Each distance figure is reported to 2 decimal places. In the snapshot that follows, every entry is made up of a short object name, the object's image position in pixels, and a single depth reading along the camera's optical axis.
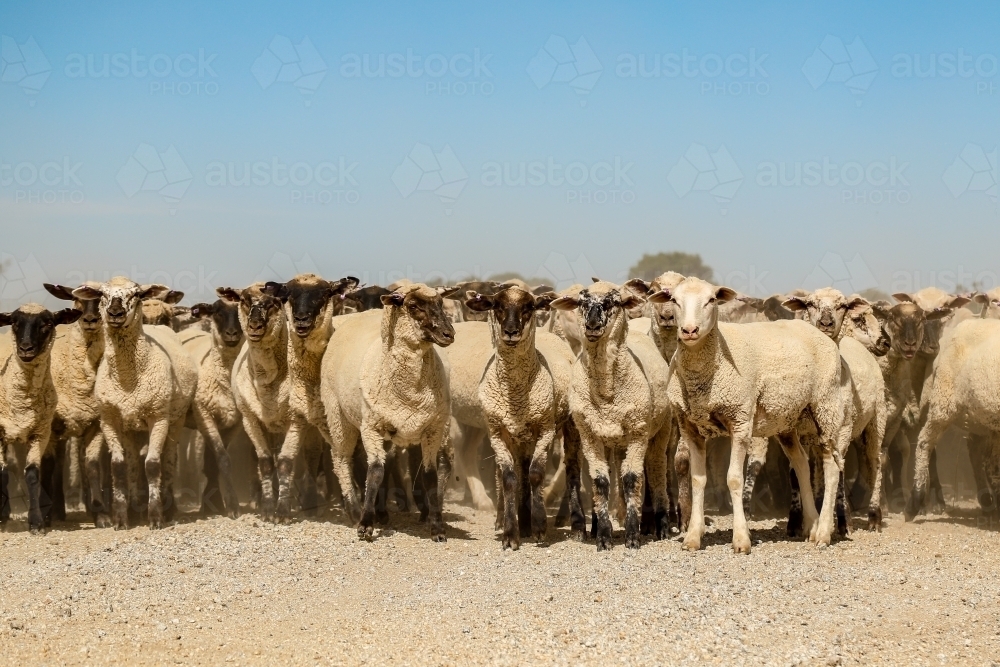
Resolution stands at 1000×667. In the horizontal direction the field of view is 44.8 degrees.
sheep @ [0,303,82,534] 13.77
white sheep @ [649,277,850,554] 11.49
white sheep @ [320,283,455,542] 12.62
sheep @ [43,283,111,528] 14.59
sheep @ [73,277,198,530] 13.91
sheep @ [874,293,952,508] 14.88
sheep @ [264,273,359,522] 14.07
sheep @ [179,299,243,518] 15.46
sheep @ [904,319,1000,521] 13.96
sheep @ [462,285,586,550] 12.19
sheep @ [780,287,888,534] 13.37
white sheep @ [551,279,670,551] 11.87
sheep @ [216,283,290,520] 14.31
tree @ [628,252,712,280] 55.67
